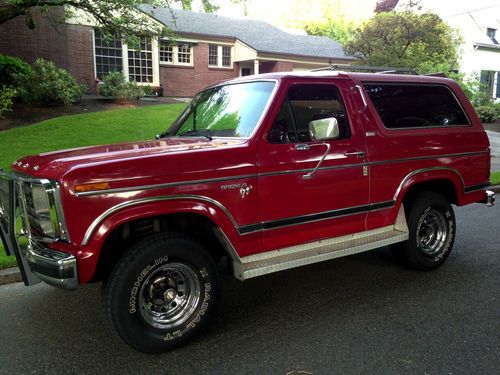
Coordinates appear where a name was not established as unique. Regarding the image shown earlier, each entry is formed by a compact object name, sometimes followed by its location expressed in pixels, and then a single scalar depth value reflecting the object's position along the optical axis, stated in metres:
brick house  19.08
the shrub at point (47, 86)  14.88
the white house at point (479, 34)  29.30
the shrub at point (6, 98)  13.46
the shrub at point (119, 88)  17.97
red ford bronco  3.12
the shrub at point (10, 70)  15.27
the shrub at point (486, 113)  21.59
